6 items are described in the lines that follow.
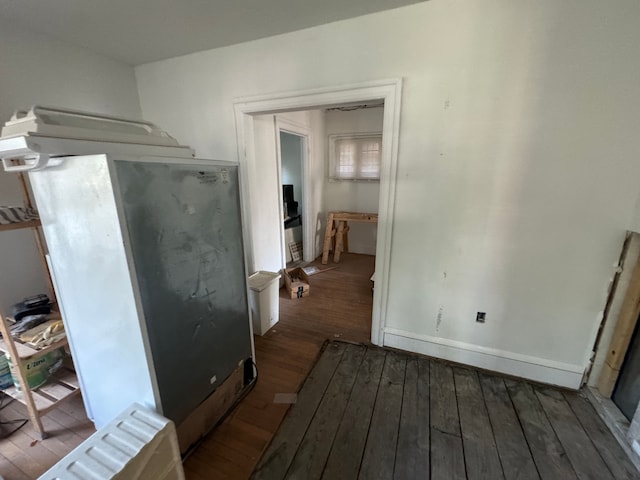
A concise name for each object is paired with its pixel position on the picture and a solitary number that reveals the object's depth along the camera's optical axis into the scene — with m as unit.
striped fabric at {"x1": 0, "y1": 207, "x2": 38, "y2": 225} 1.25
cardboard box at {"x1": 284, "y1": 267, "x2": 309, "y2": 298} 2.99
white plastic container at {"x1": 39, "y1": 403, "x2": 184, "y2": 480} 0.83
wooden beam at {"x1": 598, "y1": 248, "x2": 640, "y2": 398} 1.49
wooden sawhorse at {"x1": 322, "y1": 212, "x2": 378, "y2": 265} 3.98
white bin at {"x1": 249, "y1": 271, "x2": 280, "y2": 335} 2.26
